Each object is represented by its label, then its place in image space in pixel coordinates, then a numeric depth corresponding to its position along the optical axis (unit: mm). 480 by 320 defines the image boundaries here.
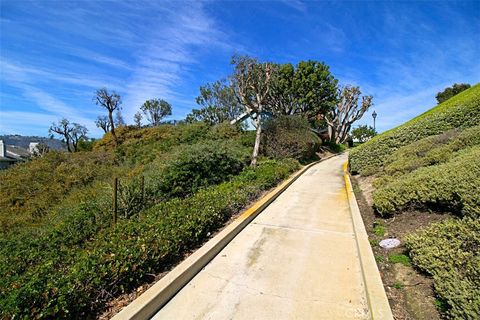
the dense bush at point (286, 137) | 15156
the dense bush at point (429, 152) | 6527
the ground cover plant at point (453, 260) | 2303
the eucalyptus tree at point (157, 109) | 37031
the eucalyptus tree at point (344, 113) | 30391
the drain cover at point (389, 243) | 4043
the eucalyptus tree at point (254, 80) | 13094
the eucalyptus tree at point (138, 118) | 33725
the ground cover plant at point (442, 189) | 3875
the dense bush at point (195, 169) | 8219
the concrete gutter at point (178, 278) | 2590
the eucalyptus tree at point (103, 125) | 29844
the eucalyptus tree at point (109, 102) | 23719
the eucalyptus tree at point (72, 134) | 35250
